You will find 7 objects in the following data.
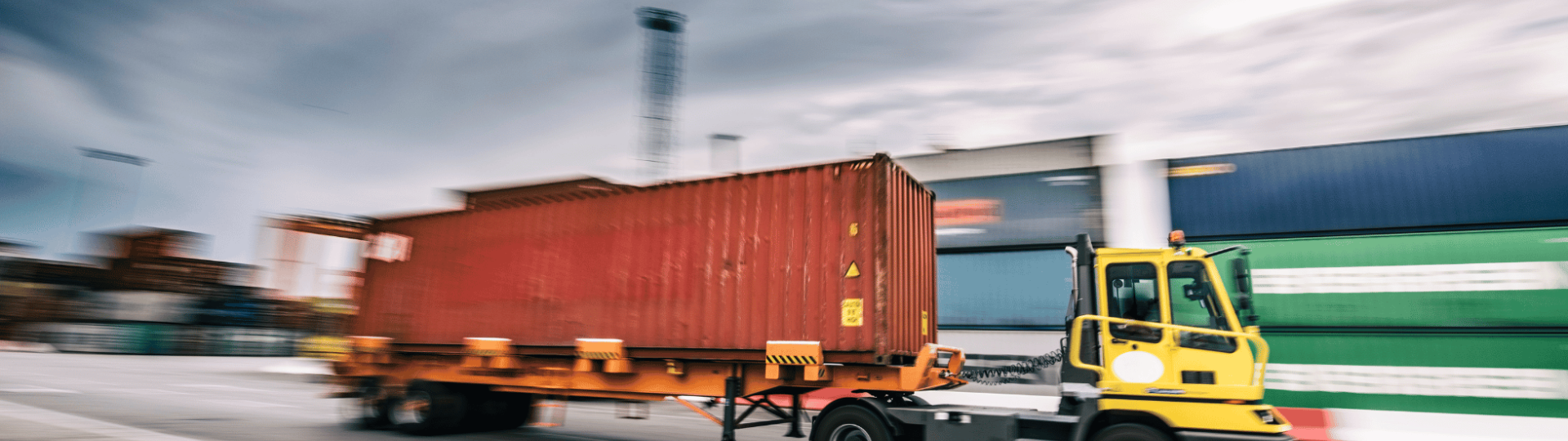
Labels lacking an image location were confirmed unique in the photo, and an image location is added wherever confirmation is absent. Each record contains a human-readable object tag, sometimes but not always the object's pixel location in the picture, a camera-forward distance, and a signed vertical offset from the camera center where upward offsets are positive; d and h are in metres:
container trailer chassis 6.77 -0.69
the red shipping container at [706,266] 6.77 +0.57
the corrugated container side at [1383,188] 11.05 +2.41
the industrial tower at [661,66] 30.91 +10.87
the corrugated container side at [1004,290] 14.59 +0.76
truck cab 5.61 -0.27
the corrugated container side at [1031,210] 15.09 +2.48
